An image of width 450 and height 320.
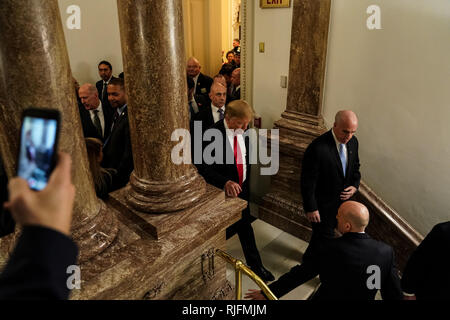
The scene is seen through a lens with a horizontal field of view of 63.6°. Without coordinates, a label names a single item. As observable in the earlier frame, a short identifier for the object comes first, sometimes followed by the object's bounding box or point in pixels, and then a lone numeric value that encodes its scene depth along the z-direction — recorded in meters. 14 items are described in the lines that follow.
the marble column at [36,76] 1.62
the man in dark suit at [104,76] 5.71
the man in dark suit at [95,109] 4.01
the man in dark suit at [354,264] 2.11
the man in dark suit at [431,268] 2.15
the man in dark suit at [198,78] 6.22
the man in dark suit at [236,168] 3.10
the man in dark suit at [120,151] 3.11
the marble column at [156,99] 2.09
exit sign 4.15
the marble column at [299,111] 3.85
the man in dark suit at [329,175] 3.25
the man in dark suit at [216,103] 4.08
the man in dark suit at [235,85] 5.63
